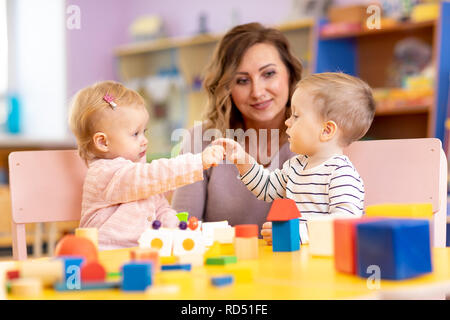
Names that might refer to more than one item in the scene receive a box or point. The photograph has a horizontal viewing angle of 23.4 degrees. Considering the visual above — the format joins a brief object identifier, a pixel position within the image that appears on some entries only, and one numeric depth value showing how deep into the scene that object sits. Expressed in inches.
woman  91.2
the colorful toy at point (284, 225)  66.8
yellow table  55.6
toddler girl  76.5
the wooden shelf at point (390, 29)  169.4
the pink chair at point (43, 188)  81.5
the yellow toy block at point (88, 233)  66.1
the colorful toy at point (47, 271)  57.5
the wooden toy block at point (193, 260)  62.4
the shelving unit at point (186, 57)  204.4
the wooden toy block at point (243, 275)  58.2
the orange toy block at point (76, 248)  60.5
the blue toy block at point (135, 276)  56.6
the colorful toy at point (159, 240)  67.0
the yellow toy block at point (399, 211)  61.9
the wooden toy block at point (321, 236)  64.3
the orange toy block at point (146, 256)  59.9
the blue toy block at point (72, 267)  57.8
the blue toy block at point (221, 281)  57.0
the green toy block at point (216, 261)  62.7
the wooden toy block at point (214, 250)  66.6
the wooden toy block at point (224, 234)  69.4
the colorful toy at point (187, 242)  67.2
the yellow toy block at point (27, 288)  56.9
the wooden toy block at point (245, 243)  64.6
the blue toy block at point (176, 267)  61.0
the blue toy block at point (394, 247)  56.7
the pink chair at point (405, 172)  78.8
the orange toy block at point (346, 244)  58.5
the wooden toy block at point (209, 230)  68.5
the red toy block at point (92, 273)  57.4
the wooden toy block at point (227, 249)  67.3
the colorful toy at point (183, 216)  69.8
